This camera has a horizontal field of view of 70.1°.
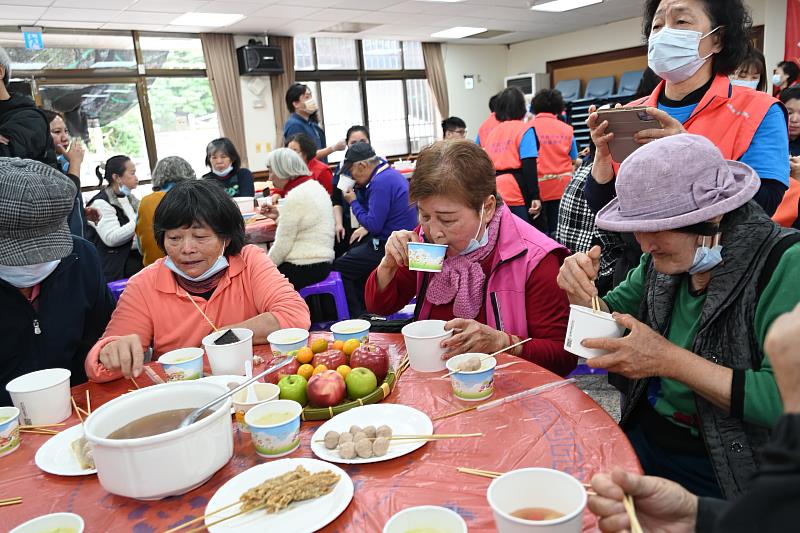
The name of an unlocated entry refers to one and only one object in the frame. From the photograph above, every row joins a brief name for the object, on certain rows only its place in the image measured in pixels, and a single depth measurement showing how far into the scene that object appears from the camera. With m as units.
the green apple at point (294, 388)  1.38
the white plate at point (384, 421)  1.21
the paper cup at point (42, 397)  1.42
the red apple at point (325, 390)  1.37
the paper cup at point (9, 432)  1.30
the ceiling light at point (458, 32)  10.63
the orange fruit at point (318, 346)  1.68
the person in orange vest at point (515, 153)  5.02
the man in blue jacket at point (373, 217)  4.57
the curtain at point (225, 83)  9.21
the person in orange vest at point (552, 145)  5.13
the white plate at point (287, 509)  0.97
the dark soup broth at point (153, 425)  1.13
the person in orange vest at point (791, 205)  3.02
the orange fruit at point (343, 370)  1.44
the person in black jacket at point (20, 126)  3.00
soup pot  0.98
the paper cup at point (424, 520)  0.87
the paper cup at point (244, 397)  1.29
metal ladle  1.15
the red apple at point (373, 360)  1.49
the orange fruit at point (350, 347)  1.58
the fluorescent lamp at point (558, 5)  8.92
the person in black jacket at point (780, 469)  0.56
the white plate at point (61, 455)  1.20
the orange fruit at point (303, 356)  1.56
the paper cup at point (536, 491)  0.86
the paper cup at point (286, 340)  1.64
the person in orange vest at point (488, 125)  5.49
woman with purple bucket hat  1.22
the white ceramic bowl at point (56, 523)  0.95
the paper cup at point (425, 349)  1.54
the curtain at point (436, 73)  12.02
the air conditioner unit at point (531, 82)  12.20
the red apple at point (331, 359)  1.50
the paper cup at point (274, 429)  1.18
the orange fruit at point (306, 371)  1.47
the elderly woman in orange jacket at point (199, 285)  1.98
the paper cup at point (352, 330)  1.71
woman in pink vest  1.85
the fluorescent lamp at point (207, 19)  7.84
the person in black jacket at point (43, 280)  1.67
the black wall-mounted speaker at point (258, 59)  9.20
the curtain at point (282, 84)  9.85
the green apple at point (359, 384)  1.41
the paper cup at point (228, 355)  1.58
